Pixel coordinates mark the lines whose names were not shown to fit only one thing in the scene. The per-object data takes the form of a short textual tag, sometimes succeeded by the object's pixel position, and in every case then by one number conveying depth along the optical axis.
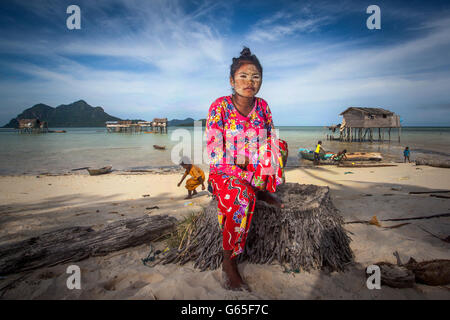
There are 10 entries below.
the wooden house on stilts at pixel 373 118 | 28.02
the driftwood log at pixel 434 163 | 9.27
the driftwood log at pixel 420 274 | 1.90
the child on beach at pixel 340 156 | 13.57
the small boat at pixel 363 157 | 13.79
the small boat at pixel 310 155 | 14.52
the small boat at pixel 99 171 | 10.56
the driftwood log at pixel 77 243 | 2.37
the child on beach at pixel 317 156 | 13.93
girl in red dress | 2.19
